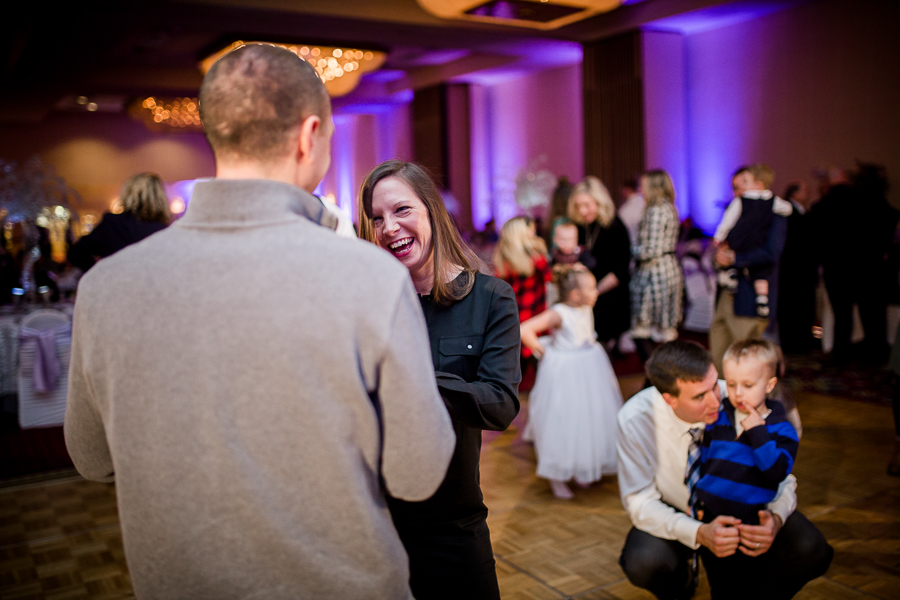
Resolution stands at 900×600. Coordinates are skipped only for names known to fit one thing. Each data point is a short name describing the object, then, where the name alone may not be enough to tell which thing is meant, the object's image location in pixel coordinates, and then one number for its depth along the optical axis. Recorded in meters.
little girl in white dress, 3.50
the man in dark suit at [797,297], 6.76
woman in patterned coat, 5.17
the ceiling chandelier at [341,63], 9.58
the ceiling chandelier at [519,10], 6.91
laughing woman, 1.41
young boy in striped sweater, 1.99
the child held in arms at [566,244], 4.65
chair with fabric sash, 4.91
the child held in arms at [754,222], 4.46
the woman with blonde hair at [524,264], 4.33
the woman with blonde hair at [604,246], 5.20
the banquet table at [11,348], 5.06
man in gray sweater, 0.83
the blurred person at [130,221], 3.96
